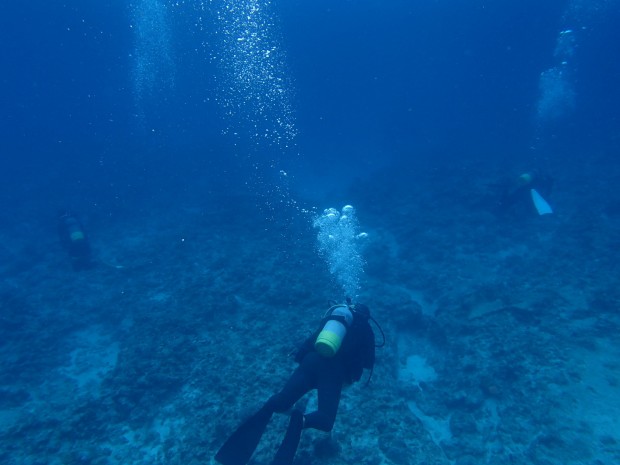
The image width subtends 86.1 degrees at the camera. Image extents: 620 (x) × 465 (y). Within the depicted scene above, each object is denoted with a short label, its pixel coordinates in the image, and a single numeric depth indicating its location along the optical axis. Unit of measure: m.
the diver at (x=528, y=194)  12.16
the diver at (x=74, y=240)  10.85
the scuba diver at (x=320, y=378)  3.59
